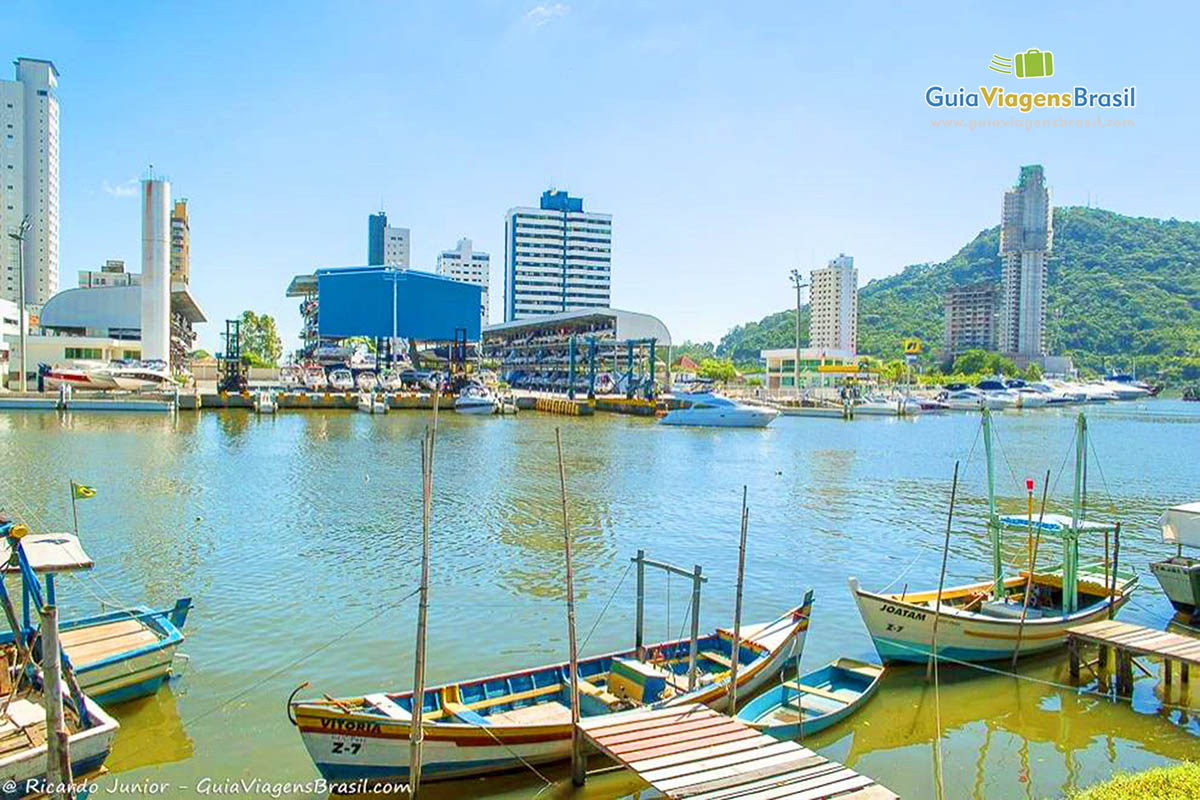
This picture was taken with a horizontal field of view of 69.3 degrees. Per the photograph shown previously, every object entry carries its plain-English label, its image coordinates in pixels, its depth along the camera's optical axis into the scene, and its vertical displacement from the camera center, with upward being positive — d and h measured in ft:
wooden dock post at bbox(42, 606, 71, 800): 23.72 -9.79
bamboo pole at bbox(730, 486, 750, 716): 39.44 -12.51
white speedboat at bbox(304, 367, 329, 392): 319.27 +0.24
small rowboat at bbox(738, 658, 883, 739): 40.73 -15.81
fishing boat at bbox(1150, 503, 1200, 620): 61.16 -12.50
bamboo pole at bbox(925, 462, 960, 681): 47.37 -14.32
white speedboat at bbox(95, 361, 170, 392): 255.70 +0.08
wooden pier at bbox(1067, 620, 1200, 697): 45.47 -13.59
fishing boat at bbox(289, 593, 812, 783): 33.53 -14.28
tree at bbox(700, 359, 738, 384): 490.90 +7.90
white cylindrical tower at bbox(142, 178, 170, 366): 290.76 +37.02
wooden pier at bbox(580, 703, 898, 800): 29.89 -13.73
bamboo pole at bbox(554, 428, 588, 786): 35.30 -14.63
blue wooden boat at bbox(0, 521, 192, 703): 37.29 -13.18
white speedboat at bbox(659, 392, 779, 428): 244.01 -8.43
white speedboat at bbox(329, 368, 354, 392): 313.32 +0.10
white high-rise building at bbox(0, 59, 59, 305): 413.18 +96.43
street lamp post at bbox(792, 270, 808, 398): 294.25 +35.82
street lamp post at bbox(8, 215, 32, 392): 218.18 +26.51
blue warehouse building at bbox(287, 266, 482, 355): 337.31 +30.06
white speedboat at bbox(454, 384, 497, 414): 266.36 -6.69
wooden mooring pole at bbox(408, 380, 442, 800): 32.19 -11.72
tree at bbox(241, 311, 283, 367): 443.32 +21.72
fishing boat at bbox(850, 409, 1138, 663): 49.73 -13.49
